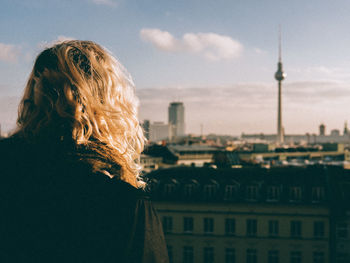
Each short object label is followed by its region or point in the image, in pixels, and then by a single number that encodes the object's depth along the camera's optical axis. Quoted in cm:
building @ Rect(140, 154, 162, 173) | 8029
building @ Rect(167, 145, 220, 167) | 9450
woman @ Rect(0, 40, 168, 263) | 209
